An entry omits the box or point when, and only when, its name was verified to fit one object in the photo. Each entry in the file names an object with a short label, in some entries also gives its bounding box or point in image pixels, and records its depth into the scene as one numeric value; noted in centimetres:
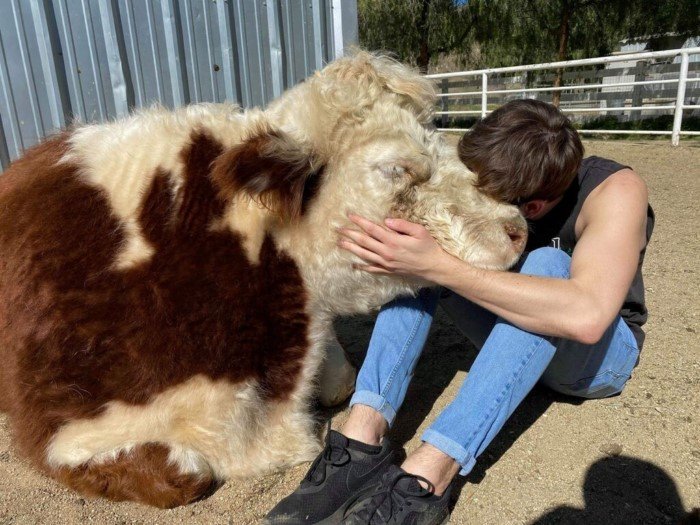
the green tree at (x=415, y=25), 1877
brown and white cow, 179
